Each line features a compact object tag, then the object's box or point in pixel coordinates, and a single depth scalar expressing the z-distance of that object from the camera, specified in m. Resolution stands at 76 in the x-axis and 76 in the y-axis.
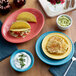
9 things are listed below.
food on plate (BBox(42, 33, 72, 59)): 1.09
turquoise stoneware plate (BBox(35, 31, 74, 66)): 1.08
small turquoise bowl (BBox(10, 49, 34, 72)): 1.05
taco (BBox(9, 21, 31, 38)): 1.19
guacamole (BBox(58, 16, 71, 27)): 1.21
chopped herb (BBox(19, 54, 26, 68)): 1.04
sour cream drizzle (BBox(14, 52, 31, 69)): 1.05
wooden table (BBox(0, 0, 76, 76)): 1.08
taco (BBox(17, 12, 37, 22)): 1.25
